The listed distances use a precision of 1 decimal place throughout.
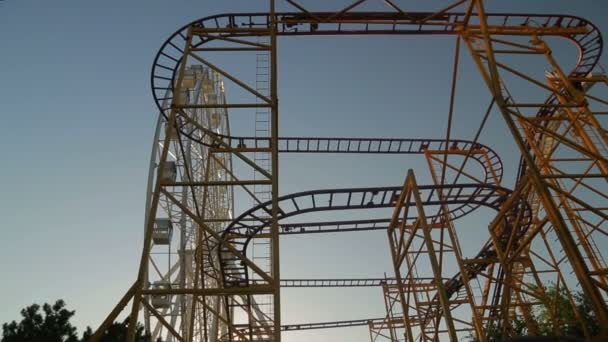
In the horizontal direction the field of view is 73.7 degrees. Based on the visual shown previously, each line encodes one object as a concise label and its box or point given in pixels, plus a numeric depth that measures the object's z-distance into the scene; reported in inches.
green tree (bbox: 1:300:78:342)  278.1
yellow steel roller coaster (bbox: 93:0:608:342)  242.5
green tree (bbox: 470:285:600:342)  529.7
